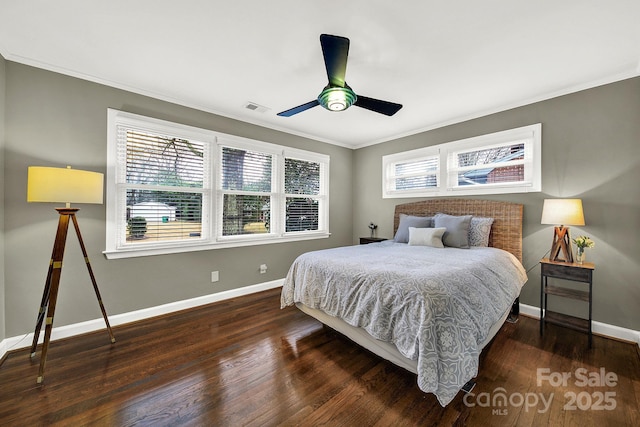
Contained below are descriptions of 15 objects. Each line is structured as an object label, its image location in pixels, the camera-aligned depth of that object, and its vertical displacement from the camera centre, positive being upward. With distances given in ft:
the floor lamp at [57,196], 6.43 +0.40
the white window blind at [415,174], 13.64 +2.28
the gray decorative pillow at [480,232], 10.68 -0.67
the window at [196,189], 9.29 +1.02
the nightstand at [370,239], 14.90 -1.47
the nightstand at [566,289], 8.18 -2.47
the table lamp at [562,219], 8.40 -0.07
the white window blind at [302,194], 14.37 +1.13
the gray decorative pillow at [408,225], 12.11 -0.46
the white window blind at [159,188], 9.45 +0.94
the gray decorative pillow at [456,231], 10.35 -0.64
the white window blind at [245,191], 11.96 +1.07
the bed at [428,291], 5.14 -1.95
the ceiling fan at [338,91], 5.63 +3.37
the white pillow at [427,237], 10.51 -0.91
